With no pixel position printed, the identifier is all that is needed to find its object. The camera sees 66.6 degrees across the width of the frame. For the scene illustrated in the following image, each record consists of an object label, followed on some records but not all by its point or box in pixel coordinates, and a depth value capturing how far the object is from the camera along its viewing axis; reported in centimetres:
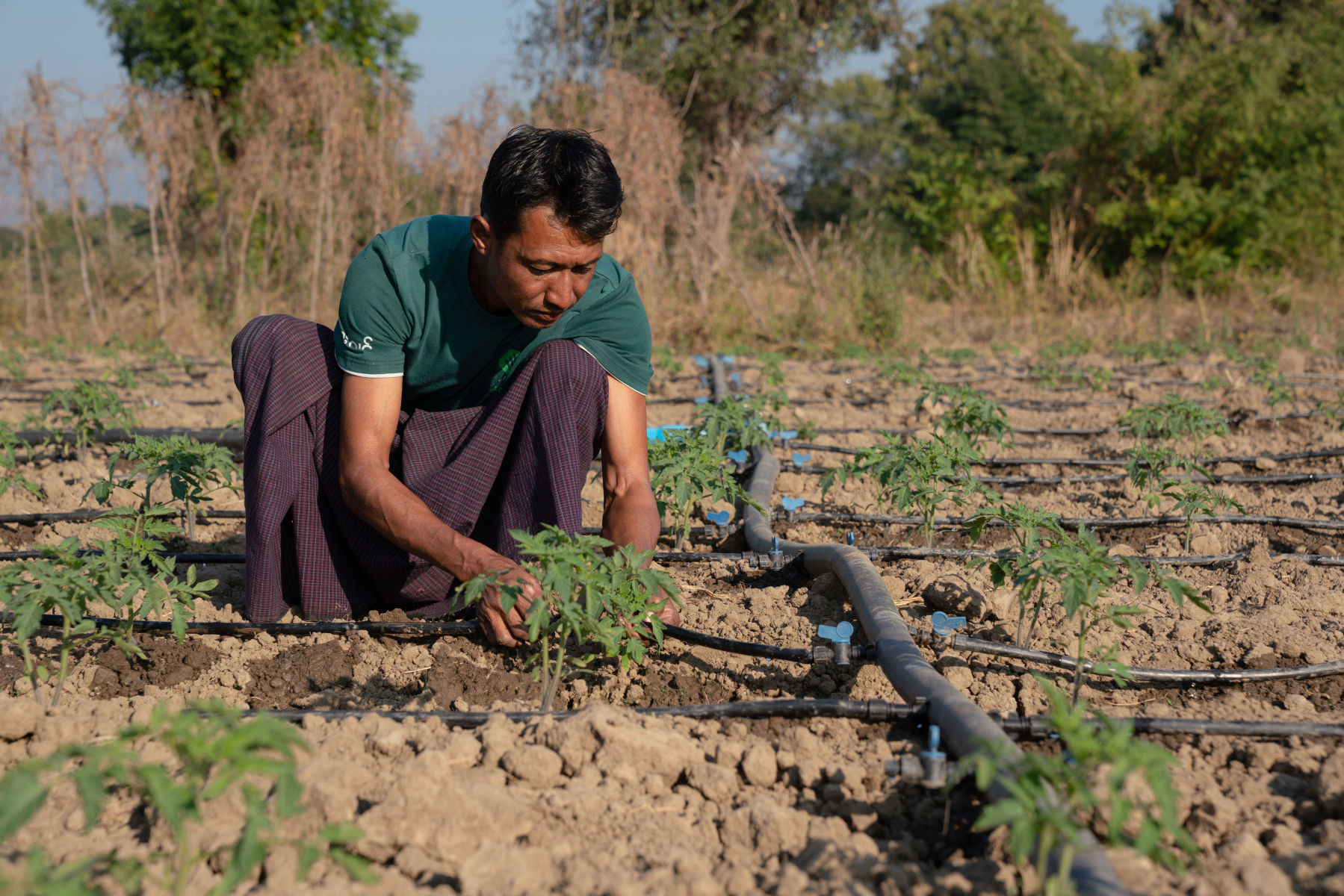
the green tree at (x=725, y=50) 1287
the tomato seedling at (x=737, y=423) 378
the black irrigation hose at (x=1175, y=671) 211
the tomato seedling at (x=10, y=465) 320
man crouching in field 247
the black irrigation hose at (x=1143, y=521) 322
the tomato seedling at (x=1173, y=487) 299
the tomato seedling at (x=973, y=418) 386
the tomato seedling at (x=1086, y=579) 188
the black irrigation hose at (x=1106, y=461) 408
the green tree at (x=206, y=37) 1157
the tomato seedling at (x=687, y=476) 289
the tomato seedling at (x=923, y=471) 289
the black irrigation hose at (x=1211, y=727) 177
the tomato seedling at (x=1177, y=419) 388
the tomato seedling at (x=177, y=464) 285
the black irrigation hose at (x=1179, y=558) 283
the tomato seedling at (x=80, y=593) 185
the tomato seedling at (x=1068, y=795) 119
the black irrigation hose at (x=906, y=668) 132
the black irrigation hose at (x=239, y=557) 291
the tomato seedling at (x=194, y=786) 117
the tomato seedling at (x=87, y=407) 397
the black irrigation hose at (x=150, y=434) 425
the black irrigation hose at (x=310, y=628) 240
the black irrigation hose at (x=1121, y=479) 380
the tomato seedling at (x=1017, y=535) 219
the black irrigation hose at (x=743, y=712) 189
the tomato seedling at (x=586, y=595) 182
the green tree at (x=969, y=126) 1291
